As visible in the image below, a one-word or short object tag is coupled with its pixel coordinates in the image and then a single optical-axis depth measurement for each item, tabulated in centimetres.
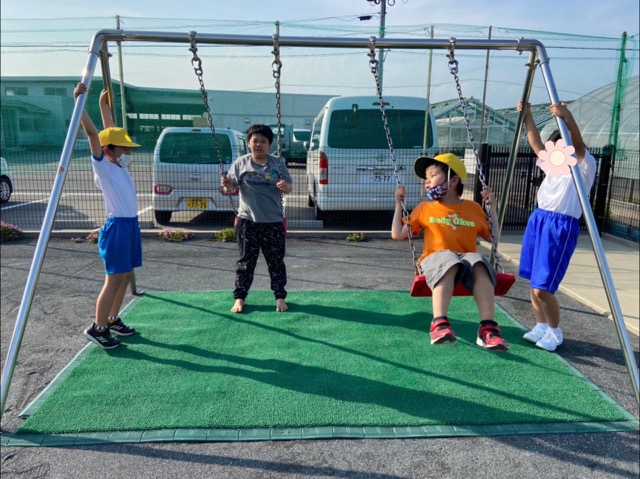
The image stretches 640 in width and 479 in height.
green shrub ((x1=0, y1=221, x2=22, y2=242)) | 702
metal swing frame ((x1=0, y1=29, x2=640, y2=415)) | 243
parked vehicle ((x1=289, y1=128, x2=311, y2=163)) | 1448
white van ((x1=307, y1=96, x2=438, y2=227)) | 745
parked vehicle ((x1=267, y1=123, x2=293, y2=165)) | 1375
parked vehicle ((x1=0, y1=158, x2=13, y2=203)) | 1042
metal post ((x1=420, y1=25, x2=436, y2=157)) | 771
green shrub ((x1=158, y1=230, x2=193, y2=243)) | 724
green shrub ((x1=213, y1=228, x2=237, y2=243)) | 728
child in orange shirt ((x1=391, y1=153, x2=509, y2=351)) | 298
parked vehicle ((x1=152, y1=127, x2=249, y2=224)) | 752
